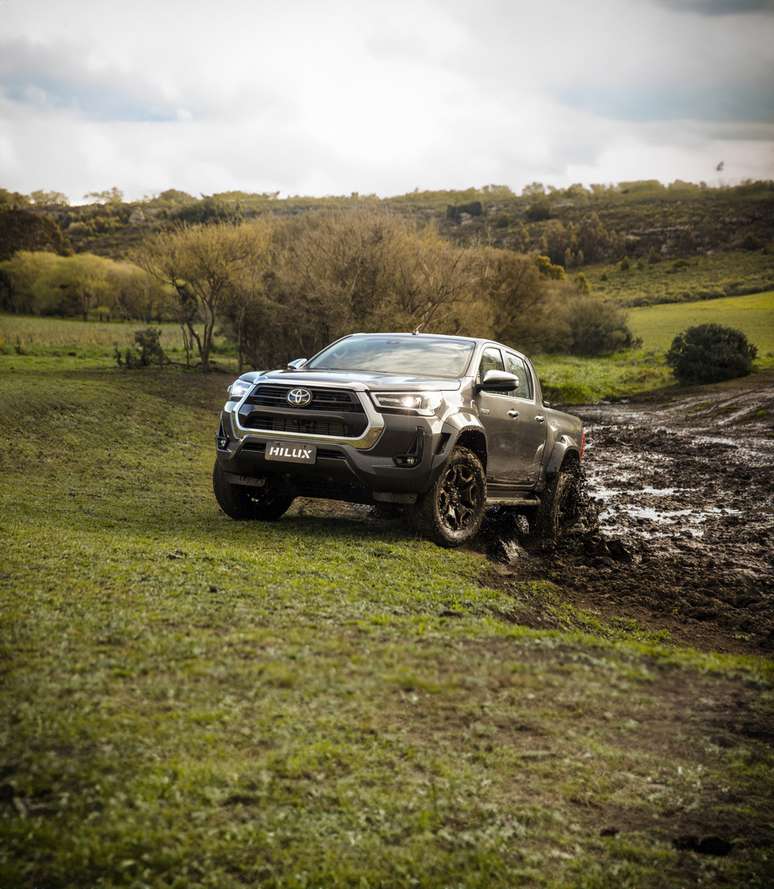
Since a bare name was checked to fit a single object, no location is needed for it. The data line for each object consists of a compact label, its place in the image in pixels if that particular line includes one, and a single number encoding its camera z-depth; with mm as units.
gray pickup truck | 8281
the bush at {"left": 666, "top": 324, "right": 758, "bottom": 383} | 39969
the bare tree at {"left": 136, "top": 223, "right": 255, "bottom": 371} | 32594
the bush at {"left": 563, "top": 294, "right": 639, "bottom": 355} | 54719
